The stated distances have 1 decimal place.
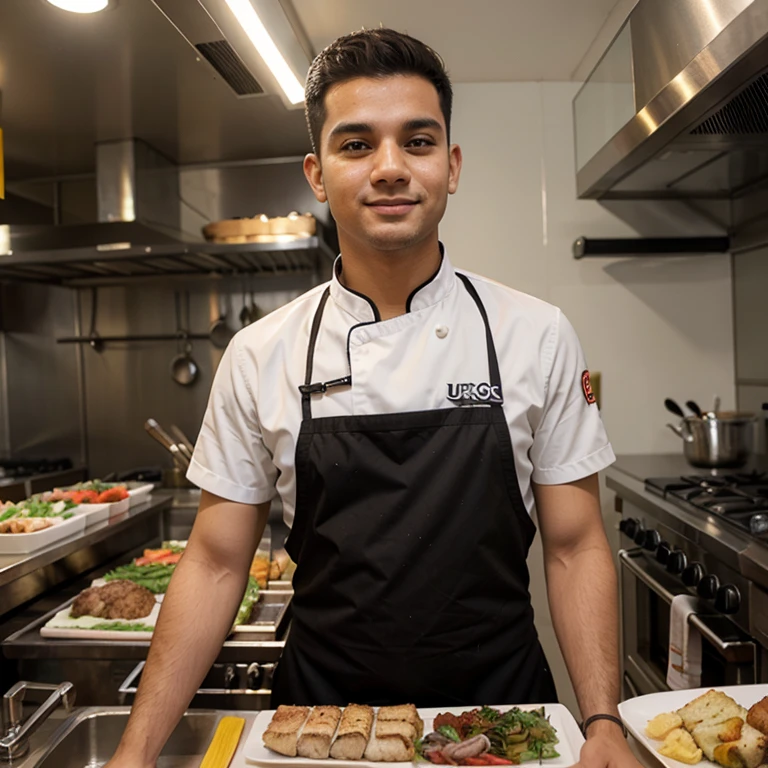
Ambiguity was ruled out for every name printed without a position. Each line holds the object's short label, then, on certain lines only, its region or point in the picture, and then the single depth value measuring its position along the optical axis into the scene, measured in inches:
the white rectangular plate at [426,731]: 37.7
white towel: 77.2
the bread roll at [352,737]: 38.3
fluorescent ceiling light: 76.0
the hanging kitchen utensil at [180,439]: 124.0
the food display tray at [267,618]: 70.7
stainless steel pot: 107.6
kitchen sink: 46.2
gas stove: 76.8
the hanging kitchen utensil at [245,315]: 154.4
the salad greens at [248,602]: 74.0
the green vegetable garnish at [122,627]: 71.3
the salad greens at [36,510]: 88.6
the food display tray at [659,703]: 40.3
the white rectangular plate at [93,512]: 92.1
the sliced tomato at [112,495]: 99.5
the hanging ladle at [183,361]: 156.7
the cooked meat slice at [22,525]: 79.4
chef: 47.7
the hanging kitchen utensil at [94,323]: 160.6
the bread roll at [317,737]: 38.6
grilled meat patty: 74.2
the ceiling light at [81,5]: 89.2
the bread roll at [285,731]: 39.0
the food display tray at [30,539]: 77.2
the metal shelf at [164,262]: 124.0
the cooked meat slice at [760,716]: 38.8
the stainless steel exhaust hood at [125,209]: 138.7
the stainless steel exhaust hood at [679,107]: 67.4
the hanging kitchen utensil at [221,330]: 155.7
